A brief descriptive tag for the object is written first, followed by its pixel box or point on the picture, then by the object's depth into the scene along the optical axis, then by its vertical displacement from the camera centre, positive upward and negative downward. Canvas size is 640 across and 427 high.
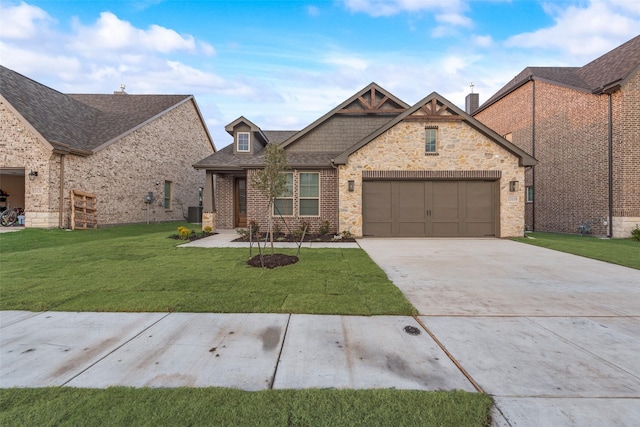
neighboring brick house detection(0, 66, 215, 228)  12.58 +3.32
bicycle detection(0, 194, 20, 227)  13.62 -0.24
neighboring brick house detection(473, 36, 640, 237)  12.32 +3.77
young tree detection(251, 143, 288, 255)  7.22 +1.04
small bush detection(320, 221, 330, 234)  12.14 -0.61
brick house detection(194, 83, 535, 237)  11.80 +1.39
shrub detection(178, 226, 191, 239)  11.30 -0.79
